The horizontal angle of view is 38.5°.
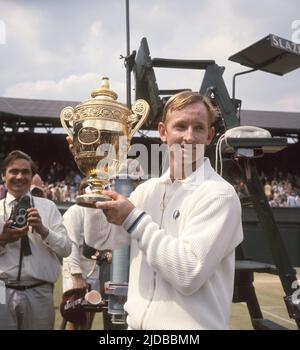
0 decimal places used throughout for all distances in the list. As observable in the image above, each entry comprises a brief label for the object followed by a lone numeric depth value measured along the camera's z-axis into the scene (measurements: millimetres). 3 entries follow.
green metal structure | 2539
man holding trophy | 1310
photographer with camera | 2543
